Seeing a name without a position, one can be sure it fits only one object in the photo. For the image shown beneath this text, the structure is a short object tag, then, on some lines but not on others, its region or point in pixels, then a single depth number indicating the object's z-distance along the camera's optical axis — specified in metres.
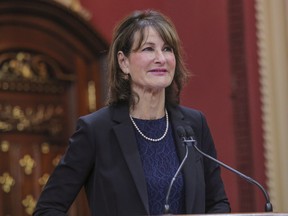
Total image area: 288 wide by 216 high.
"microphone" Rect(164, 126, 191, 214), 4.69
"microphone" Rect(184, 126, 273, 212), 4.90
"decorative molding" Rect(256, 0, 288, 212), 10.55
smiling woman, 5.25
